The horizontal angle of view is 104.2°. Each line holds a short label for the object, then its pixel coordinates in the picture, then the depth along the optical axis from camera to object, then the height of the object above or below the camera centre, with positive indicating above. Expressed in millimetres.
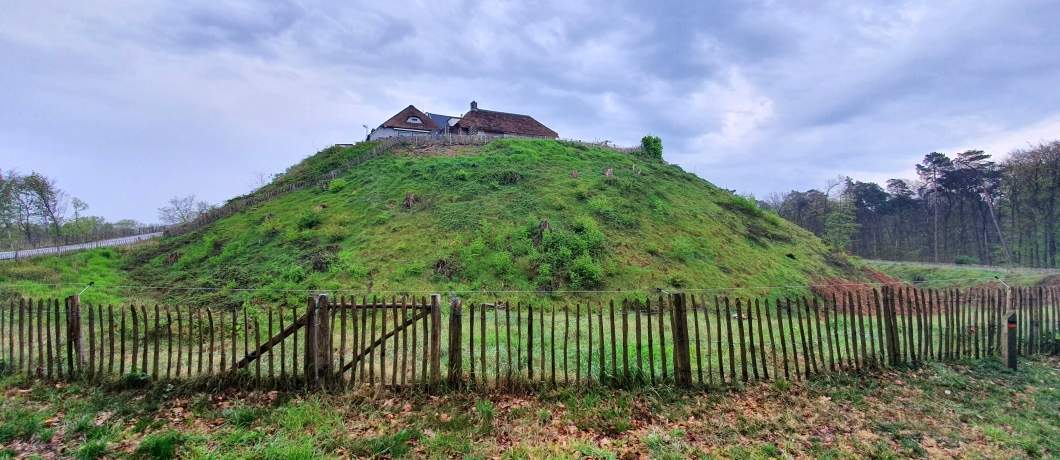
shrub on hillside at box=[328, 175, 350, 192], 24844 +3860
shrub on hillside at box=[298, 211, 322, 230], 20203 +1432
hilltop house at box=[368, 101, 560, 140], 37344 +11287
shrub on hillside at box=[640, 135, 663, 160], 34719 +7678
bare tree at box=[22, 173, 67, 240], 31656 +4925
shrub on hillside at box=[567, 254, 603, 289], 15070 -1291
